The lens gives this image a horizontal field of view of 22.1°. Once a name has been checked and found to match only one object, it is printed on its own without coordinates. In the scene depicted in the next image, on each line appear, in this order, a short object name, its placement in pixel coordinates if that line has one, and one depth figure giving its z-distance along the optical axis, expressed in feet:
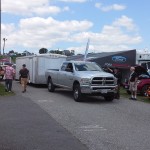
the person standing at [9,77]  74.49
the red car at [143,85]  73.87
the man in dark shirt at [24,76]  75.97
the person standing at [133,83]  64.49
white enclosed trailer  92.73
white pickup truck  57.98
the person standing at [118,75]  68.25
